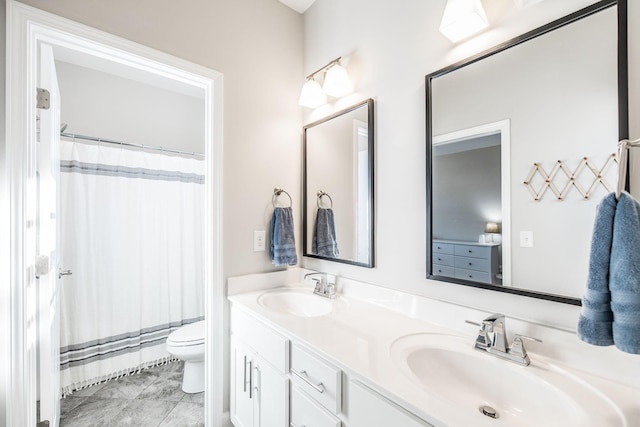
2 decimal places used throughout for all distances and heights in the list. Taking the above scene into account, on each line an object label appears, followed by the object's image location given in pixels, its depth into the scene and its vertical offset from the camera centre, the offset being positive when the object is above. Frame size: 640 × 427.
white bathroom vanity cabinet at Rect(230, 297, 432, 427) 0.86 -0.64
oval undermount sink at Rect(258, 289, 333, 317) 1.67 -0.52
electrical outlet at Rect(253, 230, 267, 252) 1.83 -0.17
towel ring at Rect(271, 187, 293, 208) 1.91 +0.12
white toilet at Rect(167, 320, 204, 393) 2.03 -0.96
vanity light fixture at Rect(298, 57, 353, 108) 1.67 +0.75
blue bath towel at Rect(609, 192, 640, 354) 0.60 -0.14
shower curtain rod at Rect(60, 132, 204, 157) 2.14 +0.57
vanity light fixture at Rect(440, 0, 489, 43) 1.08 +0.73
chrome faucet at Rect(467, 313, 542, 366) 0.93 -0.43
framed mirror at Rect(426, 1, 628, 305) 0.88 +0.20
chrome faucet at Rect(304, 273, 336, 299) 1.66 -0.43
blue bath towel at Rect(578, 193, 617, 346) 0.65 -0.17
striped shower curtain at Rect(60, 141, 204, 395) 2.16 -0.35
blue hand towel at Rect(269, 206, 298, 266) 1.82 -0.17
